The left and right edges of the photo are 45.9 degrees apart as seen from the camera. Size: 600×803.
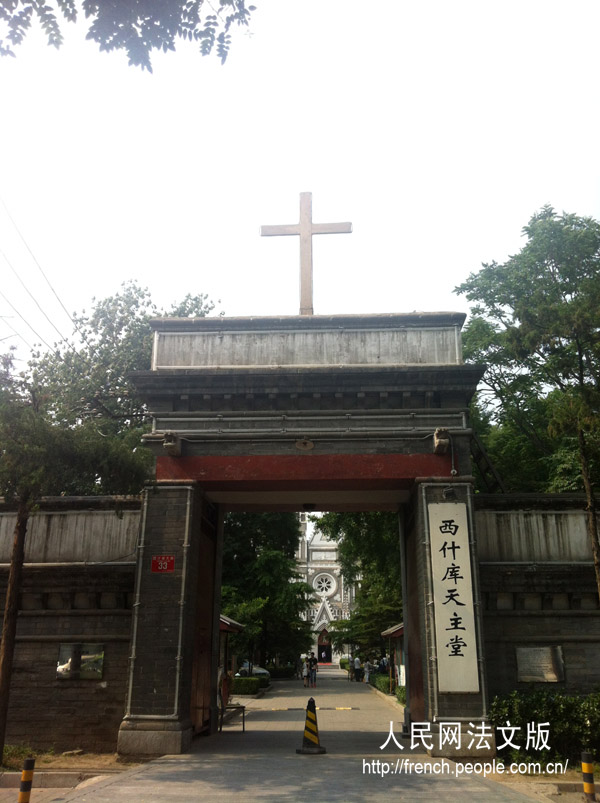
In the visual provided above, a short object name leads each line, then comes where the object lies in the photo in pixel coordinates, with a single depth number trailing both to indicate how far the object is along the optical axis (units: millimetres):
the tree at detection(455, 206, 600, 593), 23172
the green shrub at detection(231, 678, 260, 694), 33438
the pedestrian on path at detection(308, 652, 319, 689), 40394
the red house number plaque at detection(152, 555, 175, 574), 14109
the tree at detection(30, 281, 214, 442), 27984
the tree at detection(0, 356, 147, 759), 12203
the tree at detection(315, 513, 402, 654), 27125
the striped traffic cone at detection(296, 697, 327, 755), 13148
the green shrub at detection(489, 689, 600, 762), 12648
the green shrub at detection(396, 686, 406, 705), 26386
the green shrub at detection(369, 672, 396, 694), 33100
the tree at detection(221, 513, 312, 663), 38097
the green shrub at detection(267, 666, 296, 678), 50275
